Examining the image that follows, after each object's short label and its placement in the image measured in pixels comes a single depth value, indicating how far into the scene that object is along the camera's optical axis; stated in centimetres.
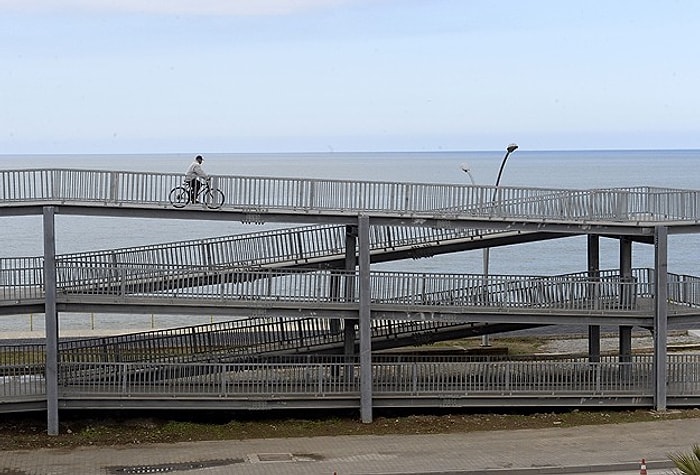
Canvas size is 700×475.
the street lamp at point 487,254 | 3203
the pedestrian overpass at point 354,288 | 2986
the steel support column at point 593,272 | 3425
